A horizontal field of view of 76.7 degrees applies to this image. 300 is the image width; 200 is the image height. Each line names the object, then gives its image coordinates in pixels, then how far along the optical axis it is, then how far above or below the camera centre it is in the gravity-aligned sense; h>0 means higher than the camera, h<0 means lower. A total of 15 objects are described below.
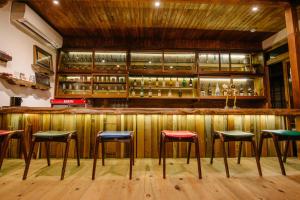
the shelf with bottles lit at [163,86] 5.18 +0.62
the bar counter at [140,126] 3.00 -0.26
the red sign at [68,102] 4.14 +0.19
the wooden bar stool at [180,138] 2.22 -0.35
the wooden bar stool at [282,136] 2.35 -0.36
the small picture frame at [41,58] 4.17 +1.25
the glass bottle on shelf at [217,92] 5.29 +0.45
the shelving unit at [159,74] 5.01 +0.94
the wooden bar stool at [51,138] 2.17 -0.32
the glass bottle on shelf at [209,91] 5.31 +0.49
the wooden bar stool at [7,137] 2.20 -0.32
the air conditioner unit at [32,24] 3.46 +1.75
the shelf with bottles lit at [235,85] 5.23 +0.62
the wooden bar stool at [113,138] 2.18 -0.33
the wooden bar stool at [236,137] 2.31 -0.36
